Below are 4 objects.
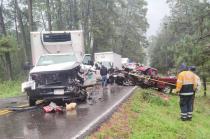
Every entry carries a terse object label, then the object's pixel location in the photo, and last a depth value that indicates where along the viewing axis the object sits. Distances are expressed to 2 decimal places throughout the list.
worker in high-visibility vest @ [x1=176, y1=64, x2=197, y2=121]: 8.30
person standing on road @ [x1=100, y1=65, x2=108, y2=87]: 15.76
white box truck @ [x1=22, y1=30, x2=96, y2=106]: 9.23
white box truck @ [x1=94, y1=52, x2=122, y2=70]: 21.56
